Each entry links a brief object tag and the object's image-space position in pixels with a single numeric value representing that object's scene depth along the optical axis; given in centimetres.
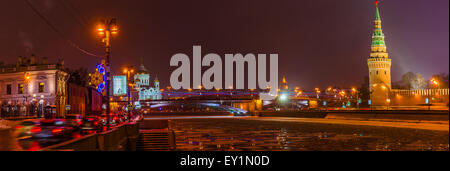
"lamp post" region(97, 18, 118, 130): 2712
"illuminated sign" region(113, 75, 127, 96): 7256
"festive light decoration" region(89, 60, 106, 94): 5022
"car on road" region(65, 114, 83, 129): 2861
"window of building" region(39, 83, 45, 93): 8294
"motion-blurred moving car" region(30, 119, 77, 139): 2420
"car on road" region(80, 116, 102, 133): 3159
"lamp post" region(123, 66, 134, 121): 5284
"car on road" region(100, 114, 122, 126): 4762
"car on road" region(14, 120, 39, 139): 2397
